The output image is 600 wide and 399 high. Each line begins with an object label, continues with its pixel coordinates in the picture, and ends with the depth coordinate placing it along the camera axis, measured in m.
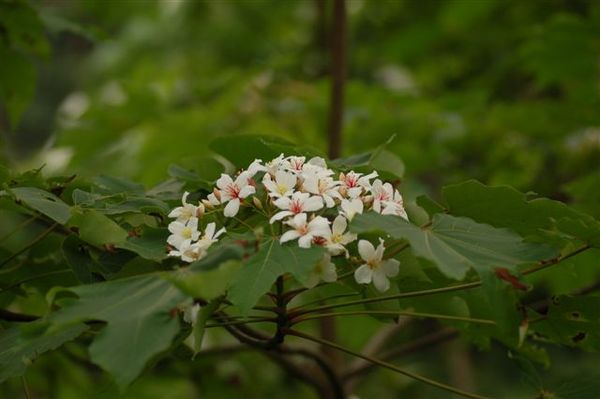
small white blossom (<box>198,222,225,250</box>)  1.21
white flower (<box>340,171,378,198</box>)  1.25
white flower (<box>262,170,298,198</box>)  1.24
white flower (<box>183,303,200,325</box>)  1.18
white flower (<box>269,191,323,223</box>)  1.22
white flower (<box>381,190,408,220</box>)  1.24
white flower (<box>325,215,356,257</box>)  1.21
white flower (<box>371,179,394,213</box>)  1.25
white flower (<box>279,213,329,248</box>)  1.19
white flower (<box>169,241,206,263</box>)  1.21
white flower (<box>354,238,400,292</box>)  1.21
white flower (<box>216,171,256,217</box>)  1.26
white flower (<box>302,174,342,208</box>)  1.24
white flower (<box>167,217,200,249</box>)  1.23
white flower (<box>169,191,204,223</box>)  1.27
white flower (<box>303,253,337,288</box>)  1.21
